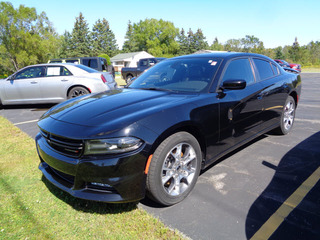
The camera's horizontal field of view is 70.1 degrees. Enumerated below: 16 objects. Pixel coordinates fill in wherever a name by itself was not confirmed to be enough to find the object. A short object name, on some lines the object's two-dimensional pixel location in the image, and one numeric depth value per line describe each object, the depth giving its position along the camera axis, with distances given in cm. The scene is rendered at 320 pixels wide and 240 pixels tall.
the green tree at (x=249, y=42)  9990
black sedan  203
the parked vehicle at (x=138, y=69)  1735
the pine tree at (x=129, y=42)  8325
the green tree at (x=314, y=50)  6594
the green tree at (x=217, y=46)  10370
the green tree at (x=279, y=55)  6715
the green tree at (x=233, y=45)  10736
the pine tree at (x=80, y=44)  6406
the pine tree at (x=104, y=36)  7754
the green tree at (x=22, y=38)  3369
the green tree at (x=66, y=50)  6433
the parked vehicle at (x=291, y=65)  2567
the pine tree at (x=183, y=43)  7700
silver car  756
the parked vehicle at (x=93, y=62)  1432
